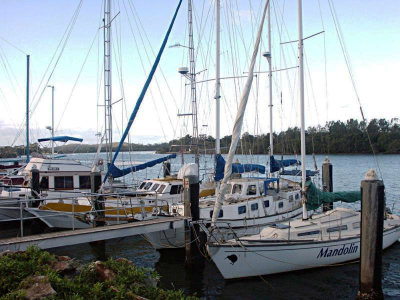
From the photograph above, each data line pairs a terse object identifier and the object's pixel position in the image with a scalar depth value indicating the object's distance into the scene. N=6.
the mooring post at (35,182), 22.53
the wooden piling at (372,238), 11.61
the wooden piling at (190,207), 15.76
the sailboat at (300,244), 14.59
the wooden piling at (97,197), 18.78
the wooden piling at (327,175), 24.34
